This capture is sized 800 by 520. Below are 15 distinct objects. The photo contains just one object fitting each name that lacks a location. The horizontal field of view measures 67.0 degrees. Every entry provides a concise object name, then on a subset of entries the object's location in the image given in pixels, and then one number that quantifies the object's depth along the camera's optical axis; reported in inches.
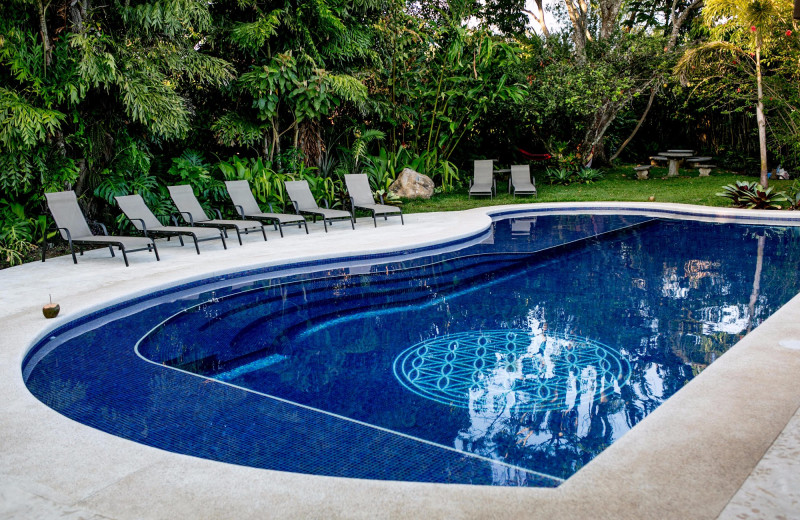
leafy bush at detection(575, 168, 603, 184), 634.2
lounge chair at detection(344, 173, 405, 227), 421.8
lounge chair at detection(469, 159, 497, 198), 551.8
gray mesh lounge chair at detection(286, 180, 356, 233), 394.6
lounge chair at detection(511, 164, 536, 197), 550.9
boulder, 541.3
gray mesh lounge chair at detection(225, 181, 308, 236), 374.6
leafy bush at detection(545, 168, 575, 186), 634.8
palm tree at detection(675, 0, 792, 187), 434.0
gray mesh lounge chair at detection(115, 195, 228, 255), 321.6
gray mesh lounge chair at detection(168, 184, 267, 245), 352.5
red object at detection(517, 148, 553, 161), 684.1
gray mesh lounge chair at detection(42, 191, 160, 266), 296.5
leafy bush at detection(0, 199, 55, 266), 310.1
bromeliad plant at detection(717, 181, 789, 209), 446.9
